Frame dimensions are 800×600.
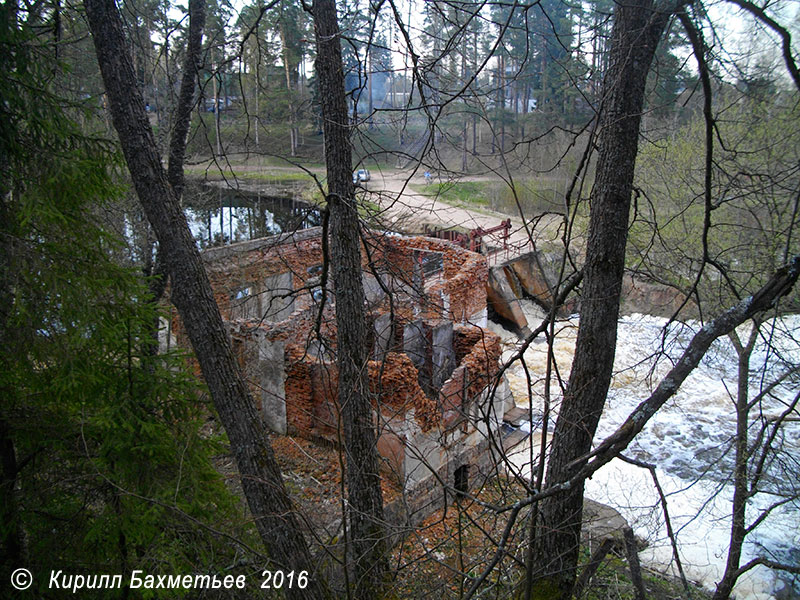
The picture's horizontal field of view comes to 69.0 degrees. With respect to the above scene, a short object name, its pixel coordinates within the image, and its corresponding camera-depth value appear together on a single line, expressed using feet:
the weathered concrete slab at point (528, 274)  76.84
